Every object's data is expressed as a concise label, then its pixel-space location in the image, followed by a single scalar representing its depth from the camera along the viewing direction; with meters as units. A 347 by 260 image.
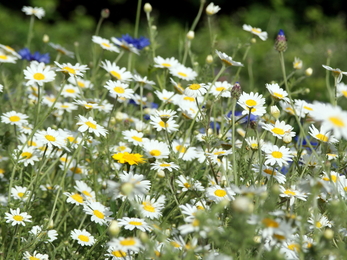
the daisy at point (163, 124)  2.39
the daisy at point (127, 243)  2.19
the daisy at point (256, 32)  2.58
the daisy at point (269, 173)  2.33
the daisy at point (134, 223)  2.27
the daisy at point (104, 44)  2.59
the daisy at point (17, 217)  2.33
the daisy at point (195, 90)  2.39
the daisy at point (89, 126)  2.35
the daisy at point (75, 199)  2.36
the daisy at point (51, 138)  2.36
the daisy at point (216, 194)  2.30
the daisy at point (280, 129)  2.35
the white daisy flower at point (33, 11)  2.67
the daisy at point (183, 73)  2.52
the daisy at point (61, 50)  2.64
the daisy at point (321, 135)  2.35
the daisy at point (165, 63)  2.54
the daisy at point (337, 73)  2.38
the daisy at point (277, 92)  2.37
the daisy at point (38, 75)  2.40
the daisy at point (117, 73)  2.49
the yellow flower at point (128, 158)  2.34
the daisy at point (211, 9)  2.60
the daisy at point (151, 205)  2.32
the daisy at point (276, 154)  2.33
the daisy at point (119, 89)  2.42
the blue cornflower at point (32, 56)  2.60
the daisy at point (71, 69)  2.38
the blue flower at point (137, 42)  2.62
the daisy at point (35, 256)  2.32
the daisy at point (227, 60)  2.39
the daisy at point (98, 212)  2.34
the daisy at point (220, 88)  2.46
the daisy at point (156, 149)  2.36
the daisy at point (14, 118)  2.43
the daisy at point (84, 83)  2.60
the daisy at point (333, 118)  2.17
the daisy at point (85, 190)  2.41
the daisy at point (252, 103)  2.35
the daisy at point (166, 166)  2.33
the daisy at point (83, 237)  2.34
